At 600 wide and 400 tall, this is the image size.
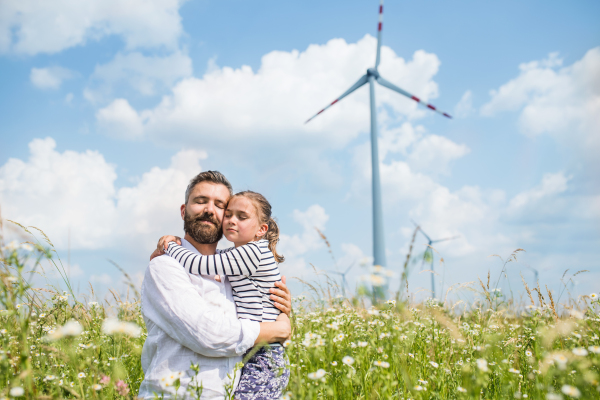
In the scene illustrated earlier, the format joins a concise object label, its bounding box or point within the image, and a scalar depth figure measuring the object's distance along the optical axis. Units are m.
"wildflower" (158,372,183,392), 2.93
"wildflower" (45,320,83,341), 2.41
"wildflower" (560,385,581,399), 2.43
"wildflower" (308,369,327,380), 2.73
